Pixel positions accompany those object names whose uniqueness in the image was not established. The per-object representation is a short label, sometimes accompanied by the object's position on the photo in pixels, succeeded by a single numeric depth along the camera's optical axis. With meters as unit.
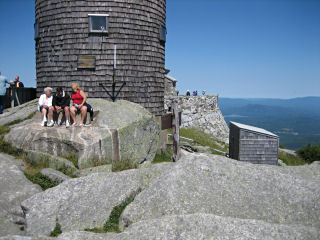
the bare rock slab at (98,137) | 8.34
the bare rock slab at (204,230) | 4.00
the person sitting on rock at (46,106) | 9.05
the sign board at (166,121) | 10.65
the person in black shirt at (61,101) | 9.30
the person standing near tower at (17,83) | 14.28
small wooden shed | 14.45
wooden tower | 11.91
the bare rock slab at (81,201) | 5.20
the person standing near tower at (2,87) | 11.55
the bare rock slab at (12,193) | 5.38
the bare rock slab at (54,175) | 6.86
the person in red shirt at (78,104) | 9.00
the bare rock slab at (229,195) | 5.09
